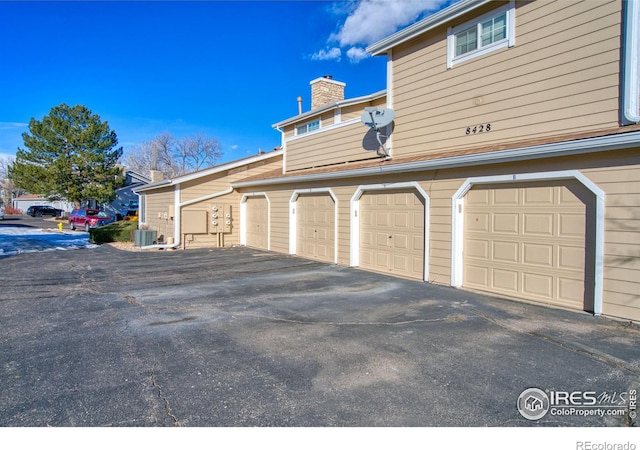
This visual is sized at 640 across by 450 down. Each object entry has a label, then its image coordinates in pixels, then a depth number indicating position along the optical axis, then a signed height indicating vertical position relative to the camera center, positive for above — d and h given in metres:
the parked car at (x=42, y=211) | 46.22 +0.49
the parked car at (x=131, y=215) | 28.74 +0.03
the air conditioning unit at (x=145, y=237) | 15.55 -0.88
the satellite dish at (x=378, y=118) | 10.06 +2.61
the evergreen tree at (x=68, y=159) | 28.45 +4.30
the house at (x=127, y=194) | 35.50 +2.05
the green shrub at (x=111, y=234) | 17.98 -0.89
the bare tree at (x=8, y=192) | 67.25 +4.00
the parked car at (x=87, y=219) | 25.91 -0.25
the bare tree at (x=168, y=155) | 50.69 +8.00
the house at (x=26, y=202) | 56.80 +1.95
